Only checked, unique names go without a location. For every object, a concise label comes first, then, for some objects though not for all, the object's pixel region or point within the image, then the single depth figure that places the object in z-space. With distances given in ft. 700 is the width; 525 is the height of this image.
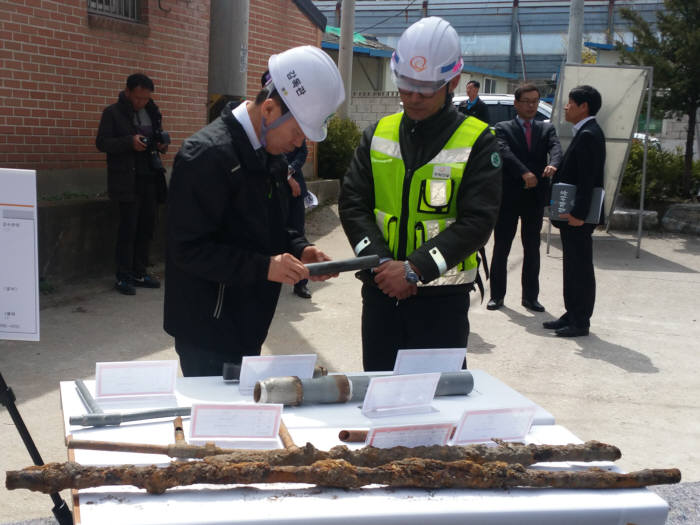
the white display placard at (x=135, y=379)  7.10
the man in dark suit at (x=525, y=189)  23.76
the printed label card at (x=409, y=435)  6.19
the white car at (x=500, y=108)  47.82
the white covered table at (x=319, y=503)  5.23
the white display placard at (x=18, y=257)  7.36
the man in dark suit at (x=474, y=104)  36.11
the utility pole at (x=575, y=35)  42.42
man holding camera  23.50
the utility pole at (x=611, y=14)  112.37
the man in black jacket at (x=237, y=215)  8.02
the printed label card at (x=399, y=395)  6.98
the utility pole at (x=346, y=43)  45.42
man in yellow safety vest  9.29
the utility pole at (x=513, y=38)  120.78
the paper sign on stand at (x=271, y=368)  7.48
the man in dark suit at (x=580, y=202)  20.70
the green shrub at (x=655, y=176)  39.01
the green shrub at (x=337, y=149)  40.52
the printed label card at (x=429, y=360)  7.99
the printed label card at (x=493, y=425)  6.50
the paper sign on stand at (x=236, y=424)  6.14
